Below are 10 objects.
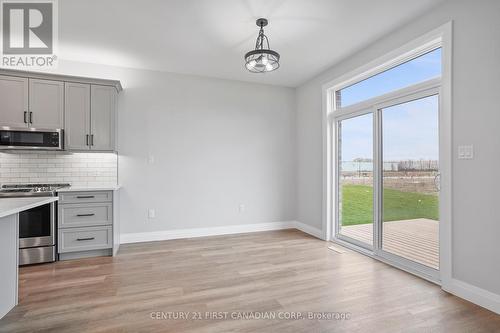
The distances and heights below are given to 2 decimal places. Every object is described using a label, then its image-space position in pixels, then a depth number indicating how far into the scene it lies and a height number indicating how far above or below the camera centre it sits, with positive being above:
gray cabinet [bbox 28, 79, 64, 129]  3.39 +0.83
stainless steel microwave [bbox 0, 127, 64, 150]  3.23 +0.37
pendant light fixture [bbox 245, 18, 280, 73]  2.73 +1.15
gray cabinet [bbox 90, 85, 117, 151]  3.63 +0.70
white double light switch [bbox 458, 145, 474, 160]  2.31 +0.14
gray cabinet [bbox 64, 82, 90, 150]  3.53 +0.70
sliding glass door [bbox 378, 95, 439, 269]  2.80 -0.14
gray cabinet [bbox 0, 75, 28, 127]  3.29 +0.84
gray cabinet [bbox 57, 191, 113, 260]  3.33 -0.72
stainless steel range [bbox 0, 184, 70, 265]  3.15 -0.76
